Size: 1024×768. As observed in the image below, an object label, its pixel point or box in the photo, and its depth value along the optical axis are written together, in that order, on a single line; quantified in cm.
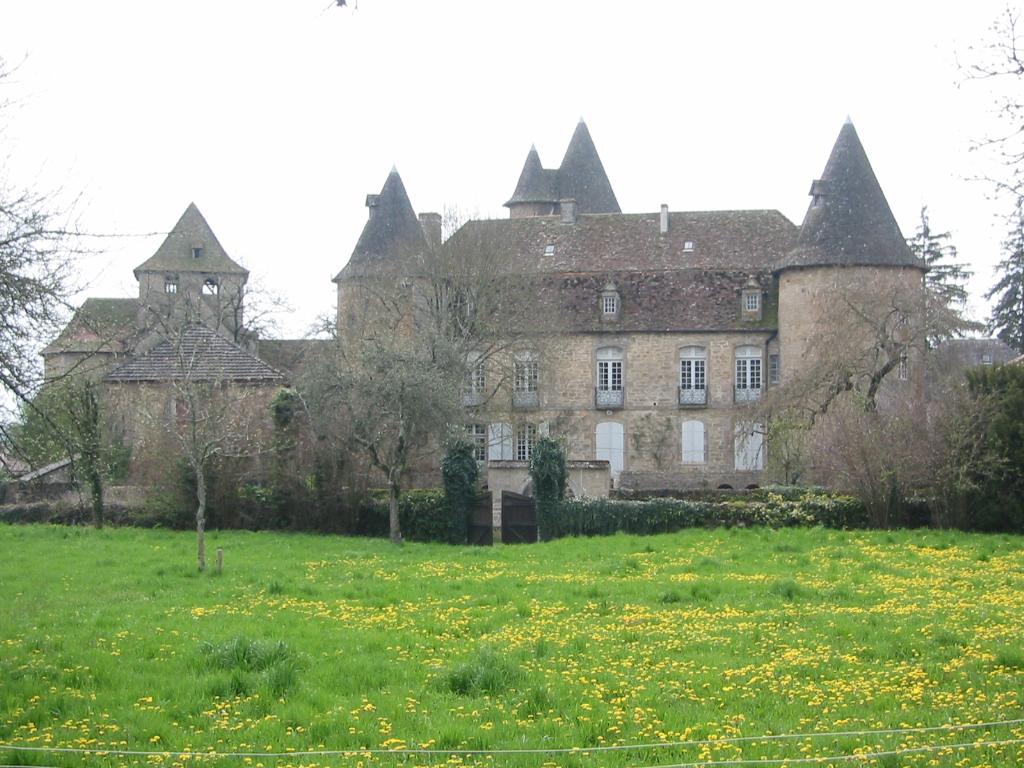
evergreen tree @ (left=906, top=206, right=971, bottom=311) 5988
